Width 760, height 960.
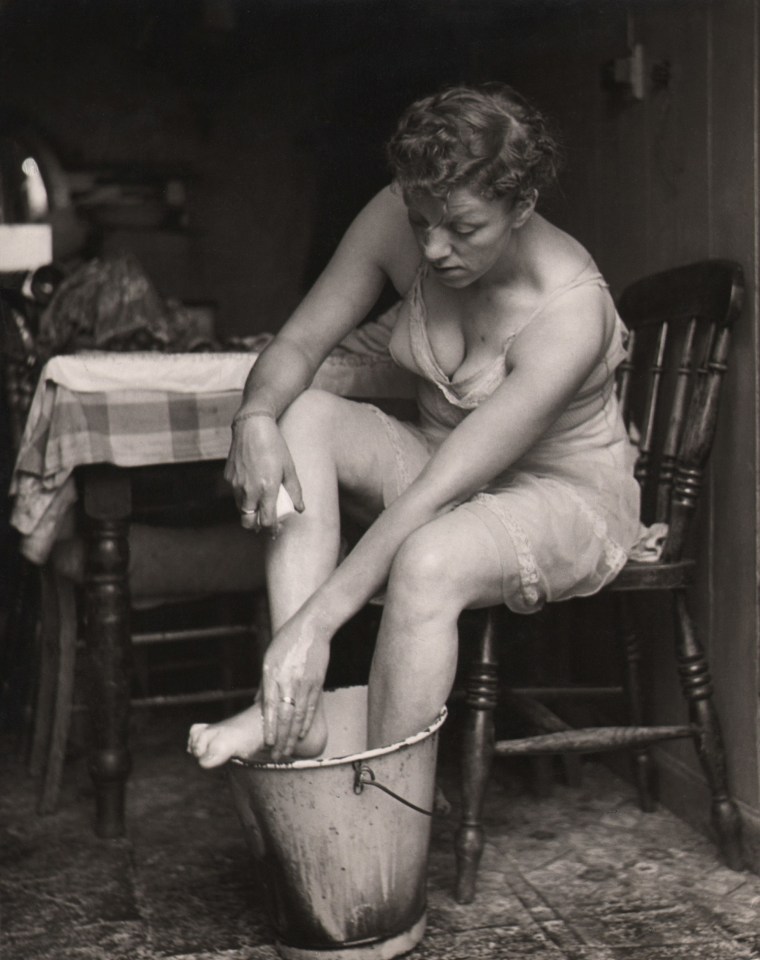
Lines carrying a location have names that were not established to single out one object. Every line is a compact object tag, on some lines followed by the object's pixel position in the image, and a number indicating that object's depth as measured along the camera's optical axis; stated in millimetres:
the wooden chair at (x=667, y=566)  1890
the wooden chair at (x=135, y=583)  2479
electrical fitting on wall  2395
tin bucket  1540
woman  1635
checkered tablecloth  2217
